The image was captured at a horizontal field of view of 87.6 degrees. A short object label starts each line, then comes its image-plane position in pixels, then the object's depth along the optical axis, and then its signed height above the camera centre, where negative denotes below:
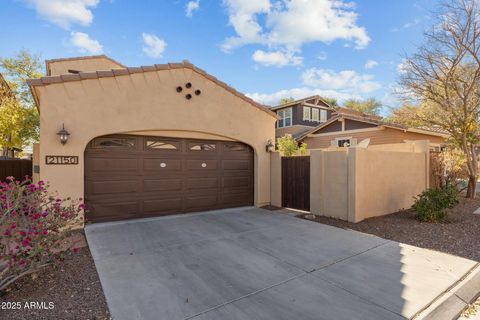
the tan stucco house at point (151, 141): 6.43 +0.56
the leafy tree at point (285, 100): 39.91 +9.67
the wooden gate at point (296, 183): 8.90 -0.87
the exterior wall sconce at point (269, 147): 10.12 +0.50
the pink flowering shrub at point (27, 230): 3.21 -0.96
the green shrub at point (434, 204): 7.45 -1.36
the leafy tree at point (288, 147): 15.98 +0.80
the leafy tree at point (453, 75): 9.92 +3.56
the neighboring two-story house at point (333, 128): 15.79 +2.26
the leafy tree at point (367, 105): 39.64 +8.64
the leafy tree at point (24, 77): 17.03 +6.20
